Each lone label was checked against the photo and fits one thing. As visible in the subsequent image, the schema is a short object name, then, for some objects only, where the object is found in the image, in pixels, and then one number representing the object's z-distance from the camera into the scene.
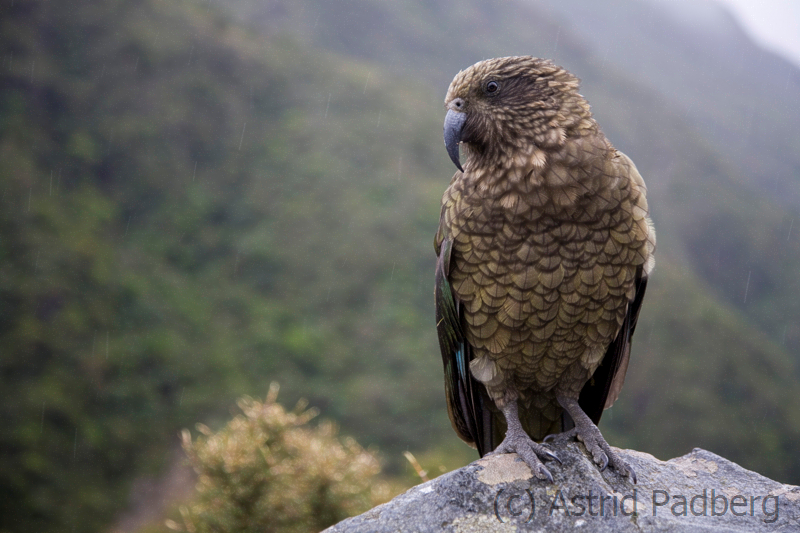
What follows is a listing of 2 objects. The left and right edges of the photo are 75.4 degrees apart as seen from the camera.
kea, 2.75
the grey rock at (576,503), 2.61
